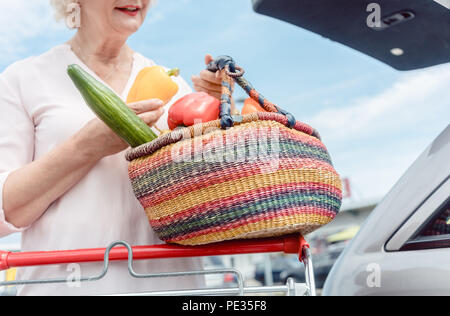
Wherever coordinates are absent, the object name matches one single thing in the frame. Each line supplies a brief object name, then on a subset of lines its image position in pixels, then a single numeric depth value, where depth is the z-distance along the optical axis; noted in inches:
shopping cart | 38.8
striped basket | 34.9
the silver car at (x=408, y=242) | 43.9
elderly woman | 40.5
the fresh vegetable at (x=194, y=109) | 38.4
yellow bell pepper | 42.2
